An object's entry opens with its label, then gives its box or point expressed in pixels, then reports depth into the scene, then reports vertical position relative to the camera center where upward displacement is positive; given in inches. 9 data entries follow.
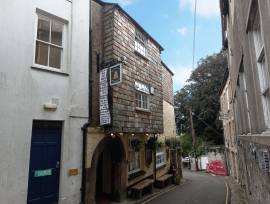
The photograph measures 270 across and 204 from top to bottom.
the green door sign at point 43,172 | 288.2 -36.6
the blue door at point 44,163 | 286.2 -25.9
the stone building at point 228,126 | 786.4 +42.2
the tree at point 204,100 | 1473.9 +246.8
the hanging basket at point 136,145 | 468.6 -9.3
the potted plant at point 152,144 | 536.4 -9.2
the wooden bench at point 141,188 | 427.2 -87.2
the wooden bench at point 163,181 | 544.7 -93.7
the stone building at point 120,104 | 362.6 +62.1
